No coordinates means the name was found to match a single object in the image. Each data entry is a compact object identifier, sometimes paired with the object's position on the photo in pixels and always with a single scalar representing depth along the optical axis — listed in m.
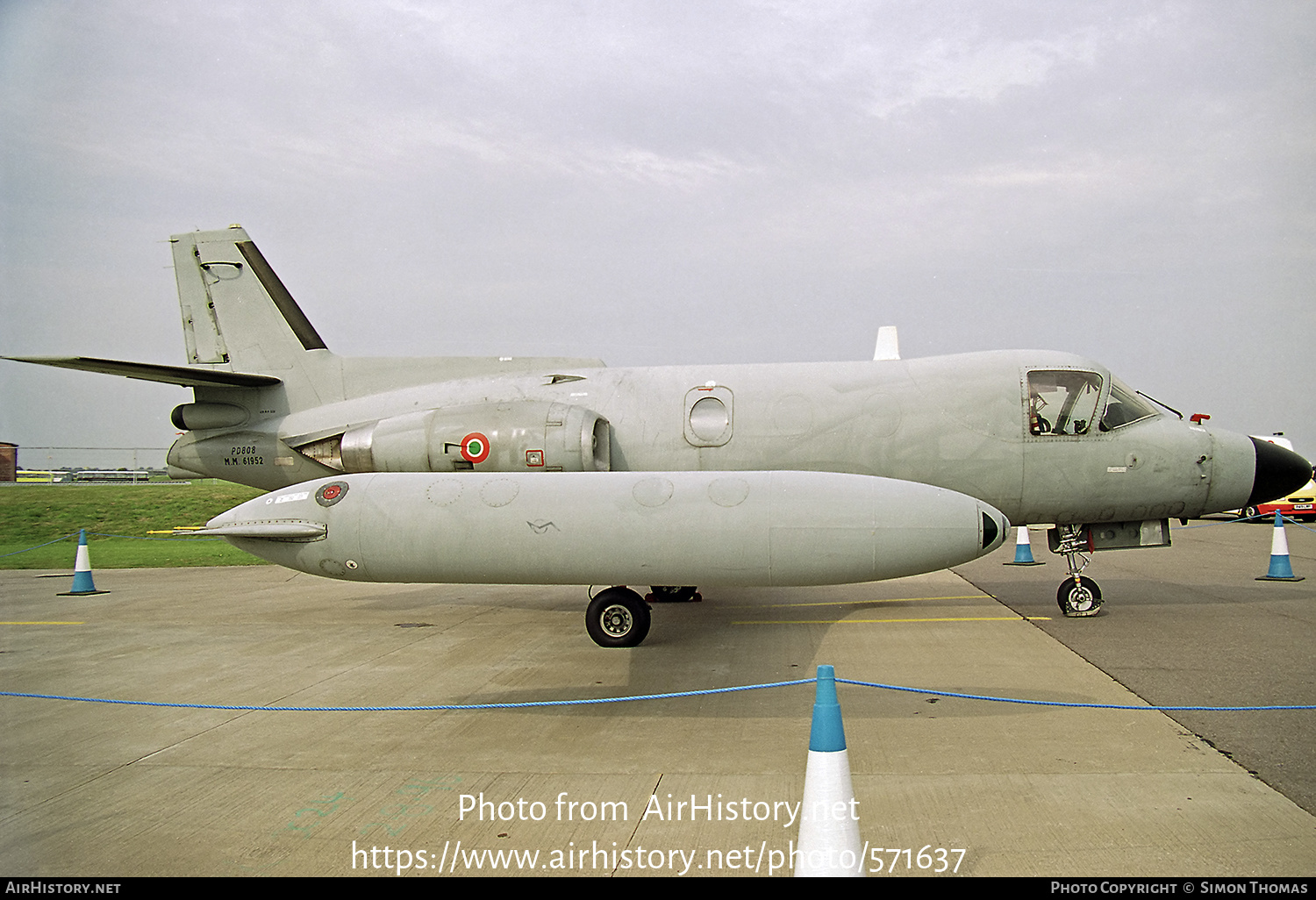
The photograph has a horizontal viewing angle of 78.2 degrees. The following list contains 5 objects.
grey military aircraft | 5.77
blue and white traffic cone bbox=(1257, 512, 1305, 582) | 11.58
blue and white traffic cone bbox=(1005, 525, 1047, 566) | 14.58
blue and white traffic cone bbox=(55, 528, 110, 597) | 12.39
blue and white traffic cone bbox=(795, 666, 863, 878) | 2.73
